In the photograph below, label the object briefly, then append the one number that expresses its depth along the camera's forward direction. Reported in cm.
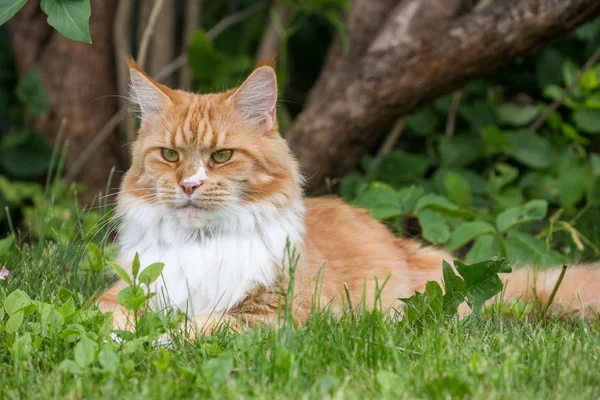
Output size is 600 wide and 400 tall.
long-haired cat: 522
